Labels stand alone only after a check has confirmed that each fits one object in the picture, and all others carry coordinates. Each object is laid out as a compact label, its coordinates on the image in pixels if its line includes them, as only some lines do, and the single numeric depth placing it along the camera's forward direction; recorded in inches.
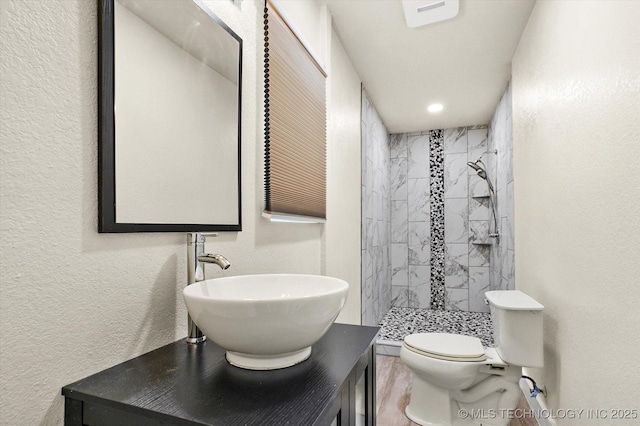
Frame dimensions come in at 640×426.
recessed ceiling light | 151.1
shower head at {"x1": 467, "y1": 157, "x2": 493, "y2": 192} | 149.9
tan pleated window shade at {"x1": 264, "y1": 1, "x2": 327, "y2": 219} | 60.0
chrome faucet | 39.7
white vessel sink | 28.8
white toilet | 73.9
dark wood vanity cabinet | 24.8
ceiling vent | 81.4
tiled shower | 171.9
